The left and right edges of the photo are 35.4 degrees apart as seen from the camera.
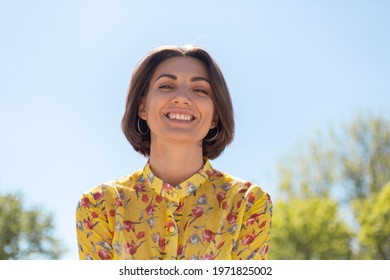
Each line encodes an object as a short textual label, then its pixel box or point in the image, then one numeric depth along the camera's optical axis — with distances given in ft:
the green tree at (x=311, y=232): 73.77
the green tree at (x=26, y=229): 81.35
